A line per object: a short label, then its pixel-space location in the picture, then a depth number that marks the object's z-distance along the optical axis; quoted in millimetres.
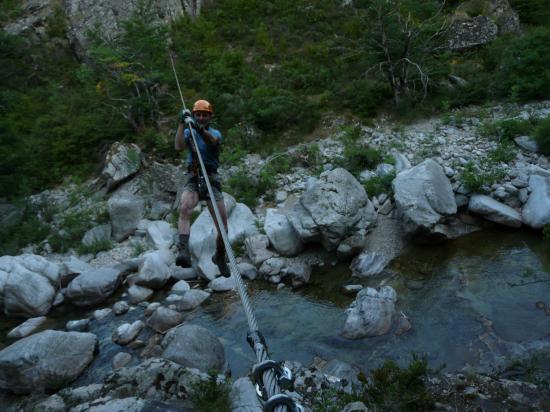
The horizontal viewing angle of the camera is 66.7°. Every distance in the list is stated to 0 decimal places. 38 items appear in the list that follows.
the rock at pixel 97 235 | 10680
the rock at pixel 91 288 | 8578
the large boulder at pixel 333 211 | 8570
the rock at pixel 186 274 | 8979
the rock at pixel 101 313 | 8110
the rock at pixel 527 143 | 10094
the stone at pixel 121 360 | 6578
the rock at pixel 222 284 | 8336
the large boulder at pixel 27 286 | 8344
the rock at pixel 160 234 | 10133
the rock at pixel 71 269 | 9047
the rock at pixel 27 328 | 7852
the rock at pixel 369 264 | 8031
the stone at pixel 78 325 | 7789
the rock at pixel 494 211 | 8359
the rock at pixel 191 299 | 7969
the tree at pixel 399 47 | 13258
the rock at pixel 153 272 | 8672
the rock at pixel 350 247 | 8414
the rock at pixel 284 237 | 8938
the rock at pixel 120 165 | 12875
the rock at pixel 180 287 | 8478
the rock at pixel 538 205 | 7945
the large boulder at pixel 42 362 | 6094
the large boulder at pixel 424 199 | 8297
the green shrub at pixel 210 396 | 4609
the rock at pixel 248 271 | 8609
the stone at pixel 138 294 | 8439
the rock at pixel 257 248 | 8867
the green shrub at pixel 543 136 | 9828
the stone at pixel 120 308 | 8125
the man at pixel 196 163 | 5719
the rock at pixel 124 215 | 10961
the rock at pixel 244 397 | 4668
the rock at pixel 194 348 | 5895
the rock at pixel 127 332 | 7168
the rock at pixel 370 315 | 6363
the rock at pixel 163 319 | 7336
